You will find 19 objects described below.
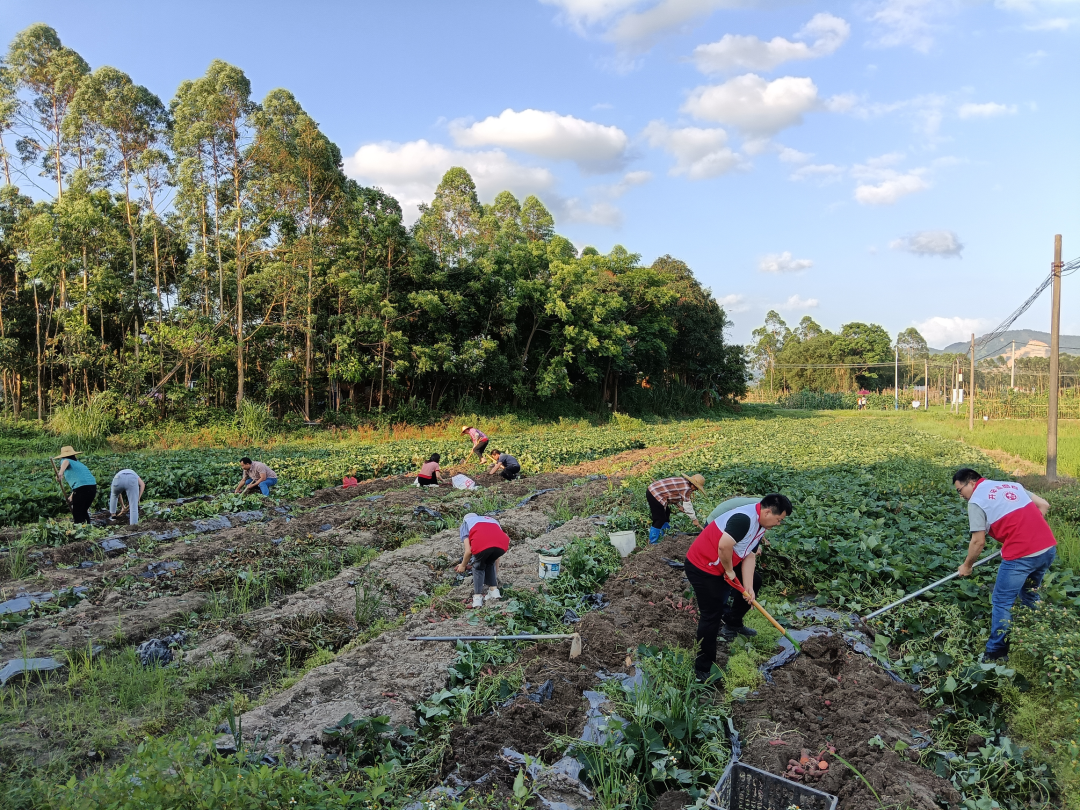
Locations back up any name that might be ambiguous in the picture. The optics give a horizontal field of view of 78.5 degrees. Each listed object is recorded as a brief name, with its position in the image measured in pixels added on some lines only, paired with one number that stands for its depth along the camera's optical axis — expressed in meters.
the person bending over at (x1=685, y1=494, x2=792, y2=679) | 4.97
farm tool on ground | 5.22
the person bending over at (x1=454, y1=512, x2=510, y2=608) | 6.70
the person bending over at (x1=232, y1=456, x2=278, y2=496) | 13.01
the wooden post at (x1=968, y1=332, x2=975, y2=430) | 27.32
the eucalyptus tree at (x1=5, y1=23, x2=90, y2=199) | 22.47
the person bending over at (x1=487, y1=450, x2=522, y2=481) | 15.09
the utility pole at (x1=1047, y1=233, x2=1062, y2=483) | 14.10
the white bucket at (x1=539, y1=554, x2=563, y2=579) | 7.12
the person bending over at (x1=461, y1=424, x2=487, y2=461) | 16.52
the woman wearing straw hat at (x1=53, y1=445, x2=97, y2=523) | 10.50
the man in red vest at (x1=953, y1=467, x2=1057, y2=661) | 5.24
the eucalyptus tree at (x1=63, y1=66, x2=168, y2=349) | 22.56
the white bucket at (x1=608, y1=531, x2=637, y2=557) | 8.20
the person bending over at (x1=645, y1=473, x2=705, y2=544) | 8.66
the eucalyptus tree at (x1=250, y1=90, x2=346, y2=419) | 23.00
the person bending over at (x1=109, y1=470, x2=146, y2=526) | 10.94
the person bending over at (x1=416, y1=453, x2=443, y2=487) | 13.80
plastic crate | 3.50
